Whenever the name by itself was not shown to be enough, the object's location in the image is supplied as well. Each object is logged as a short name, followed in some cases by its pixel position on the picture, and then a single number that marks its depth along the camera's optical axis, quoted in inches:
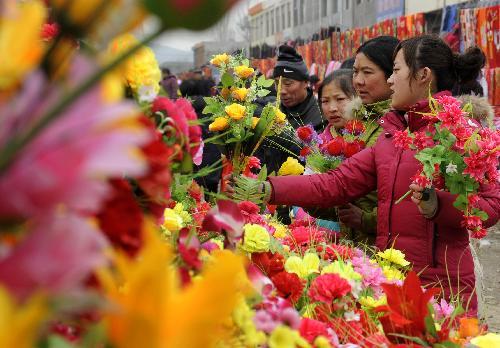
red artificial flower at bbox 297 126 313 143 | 253.2
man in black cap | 288.7
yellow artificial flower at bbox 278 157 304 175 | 249.3
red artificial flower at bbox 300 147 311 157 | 251.1
